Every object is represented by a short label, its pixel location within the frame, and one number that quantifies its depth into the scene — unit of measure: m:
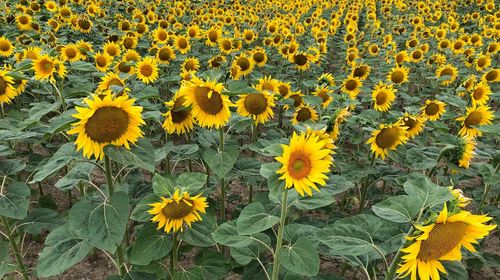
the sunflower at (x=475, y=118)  3.81
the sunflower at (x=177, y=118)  2.95
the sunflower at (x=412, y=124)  3.37
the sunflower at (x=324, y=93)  4.55
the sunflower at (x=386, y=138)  3.14
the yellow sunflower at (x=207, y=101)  2.70
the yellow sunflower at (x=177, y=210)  2.20
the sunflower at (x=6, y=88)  3.29
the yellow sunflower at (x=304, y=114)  3.94
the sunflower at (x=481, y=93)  4.91
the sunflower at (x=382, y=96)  4.87
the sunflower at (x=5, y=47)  5.54
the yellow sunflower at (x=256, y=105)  3.47
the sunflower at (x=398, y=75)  5.98
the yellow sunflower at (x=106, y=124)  2.00
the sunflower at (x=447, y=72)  6.32
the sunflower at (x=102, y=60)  5.41
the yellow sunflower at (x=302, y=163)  1.89
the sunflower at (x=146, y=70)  5.16
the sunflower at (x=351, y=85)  5.43
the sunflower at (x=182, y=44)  6.90
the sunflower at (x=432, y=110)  4.49
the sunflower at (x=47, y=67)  3.73
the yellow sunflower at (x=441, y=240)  1.52
